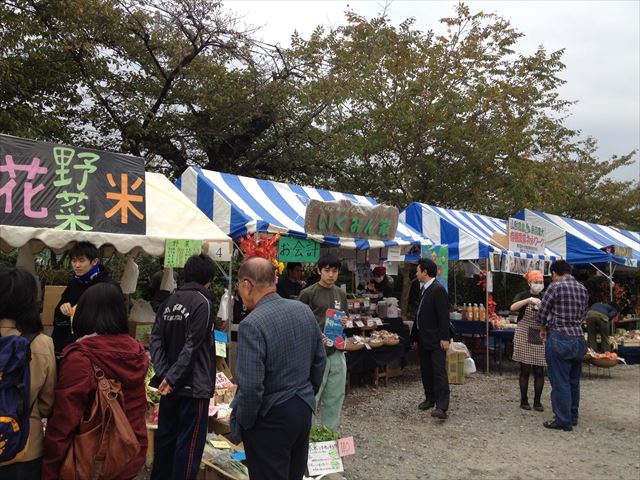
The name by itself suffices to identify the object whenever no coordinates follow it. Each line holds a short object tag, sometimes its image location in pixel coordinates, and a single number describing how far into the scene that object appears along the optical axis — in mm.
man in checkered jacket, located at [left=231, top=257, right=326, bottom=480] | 2613
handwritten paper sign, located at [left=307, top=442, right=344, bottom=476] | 4020
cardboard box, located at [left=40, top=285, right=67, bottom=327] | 5832
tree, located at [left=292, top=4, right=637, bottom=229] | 13562
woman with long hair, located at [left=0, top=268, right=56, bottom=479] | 2383
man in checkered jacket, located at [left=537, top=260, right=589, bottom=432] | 6305
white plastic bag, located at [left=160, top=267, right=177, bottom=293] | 6727
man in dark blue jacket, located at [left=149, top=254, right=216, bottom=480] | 3477
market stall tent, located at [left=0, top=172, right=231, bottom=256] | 4488
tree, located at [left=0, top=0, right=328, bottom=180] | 9500
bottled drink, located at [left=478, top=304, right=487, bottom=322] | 10827
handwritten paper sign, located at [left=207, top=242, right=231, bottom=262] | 5918
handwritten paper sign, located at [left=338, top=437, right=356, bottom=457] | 4275
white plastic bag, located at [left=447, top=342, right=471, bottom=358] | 8900
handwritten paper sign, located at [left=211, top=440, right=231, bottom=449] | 4258
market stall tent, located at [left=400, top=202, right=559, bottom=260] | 9797
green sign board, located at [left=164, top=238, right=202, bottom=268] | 5148
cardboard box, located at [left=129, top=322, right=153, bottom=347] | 6066
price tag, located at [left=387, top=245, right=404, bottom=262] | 8797
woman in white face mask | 7143
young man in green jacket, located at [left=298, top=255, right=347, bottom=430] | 5023
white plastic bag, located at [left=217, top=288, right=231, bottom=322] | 5949
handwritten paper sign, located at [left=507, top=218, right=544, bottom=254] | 10297
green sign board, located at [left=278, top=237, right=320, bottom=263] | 6840
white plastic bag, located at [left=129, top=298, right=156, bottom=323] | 6320
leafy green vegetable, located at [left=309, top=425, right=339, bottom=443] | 4172
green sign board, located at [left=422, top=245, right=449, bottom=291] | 8883
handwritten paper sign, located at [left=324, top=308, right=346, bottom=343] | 5016
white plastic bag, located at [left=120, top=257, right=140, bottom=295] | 6219
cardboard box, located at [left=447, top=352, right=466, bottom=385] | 8859
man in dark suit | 6609
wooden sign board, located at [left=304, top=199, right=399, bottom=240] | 7090
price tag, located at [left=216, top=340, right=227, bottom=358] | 5158
